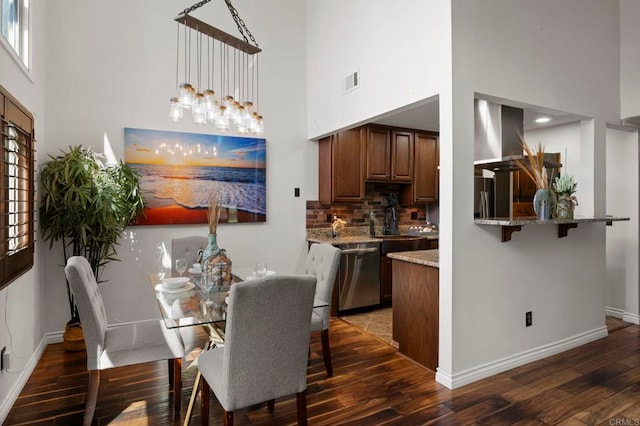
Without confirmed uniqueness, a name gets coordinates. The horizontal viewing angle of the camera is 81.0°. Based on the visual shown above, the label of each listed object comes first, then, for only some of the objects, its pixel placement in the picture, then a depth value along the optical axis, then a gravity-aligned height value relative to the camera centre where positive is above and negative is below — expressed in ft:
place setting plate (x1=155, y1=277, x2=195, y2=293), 8.18 -1.69
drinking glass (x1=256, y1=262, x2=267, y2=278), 8.95 -1.42
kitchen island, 9.48 -2.57
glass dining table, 6.44 -1.82
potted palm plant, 10.21 +0.16
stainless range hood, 10.02 +2.04
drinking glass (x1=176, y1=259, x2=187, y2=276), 9.32 -1.39
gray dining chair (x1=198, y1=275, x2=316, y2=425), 5.41 -2.01
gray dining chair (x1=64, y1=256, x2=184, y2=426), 6.64 -2.56
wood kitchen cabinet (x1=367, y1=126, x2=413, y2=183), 15.90 +2.41
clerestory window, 7.80 +4.21
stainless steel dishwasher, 14.21 -2.57
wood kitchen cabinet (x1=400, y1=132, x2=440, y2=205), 17.33 +1.76
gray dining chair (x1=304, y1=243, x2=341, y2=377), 9.35 -1.96
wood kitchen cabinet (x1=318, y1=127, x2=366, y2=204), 14.92 +1.77
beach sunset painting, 12.36 +1.28
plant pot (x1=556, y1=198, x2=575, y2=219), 10.03 +0.01
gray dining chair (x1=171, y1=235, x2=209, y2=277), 11.46 -1.15
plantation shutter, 6.90 +0.46
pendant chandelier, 12.96 +5.17
